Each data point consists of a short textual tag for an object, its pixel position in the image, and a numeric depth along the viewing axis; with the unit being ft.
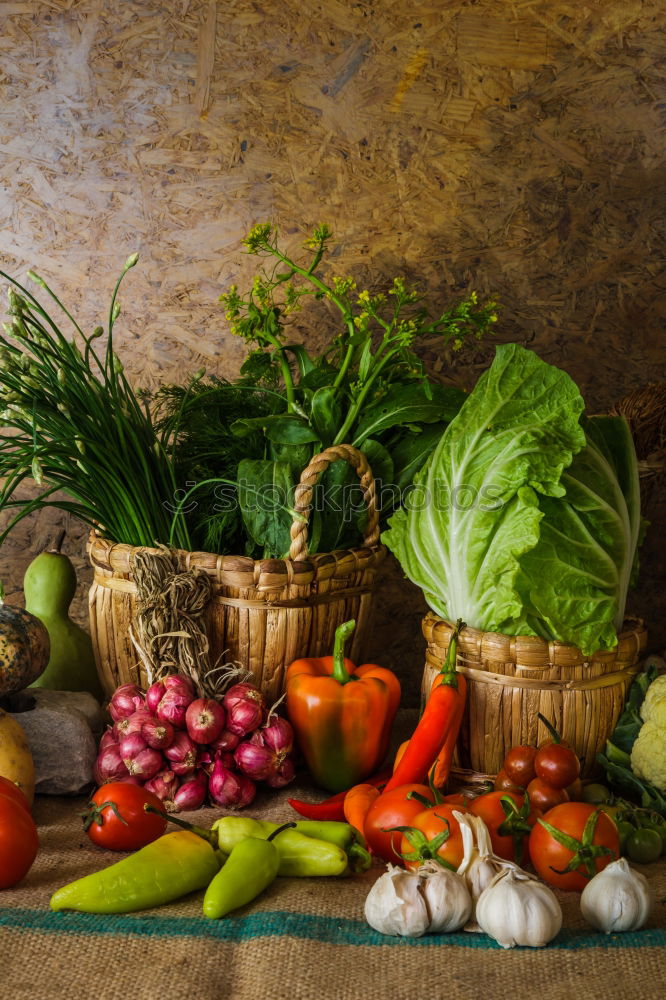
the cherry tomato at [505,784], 6.55
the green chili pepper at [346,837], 6.07
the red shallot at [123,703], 7.40
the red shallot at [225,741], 7.21
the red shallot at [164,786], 7.06
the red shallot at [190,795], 7.02
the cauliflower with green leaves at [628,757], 6.97
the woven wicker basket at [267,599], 7.57
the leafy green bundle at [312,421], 7.87
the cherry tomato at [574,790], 6.60
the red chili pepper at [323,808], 6.91
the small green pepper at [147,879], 5.36
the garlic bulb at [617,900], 5.20
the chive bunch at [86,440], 7.50
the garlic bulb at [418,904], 5.16
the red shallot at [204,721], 7.06
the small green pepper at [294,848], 5.92
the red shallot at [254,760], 7.15
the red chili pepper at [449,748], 6.84
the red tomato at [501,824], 5.92
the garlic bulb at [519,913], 5.03
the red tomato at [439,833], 5.54
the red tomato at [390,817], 6.06
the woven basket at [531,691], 6.93
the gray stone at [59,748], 7.28
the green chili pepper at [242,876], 5.40
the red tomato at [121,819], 6.13
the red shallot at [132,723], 7.05
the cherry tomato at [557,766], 6.36
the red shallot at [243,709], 7.18
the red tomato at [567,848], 5.69
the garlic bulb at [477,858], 5.33
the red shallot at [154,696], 7.23
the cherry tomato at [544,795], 6.26
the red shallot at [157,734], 6.99
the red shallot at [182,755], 7.07
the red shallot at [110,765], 7.07
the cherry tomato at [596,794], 6.88
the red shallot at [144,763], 6.97
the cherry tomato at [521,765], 6.58
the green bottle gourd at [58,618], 8.62
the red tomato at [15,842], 5.51
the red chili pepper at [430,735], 6.74
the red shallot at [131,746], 6.99
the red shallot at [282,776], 7.39
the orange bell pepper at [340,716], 7.34
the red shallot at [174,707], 7.13
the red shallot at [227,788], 7.06
